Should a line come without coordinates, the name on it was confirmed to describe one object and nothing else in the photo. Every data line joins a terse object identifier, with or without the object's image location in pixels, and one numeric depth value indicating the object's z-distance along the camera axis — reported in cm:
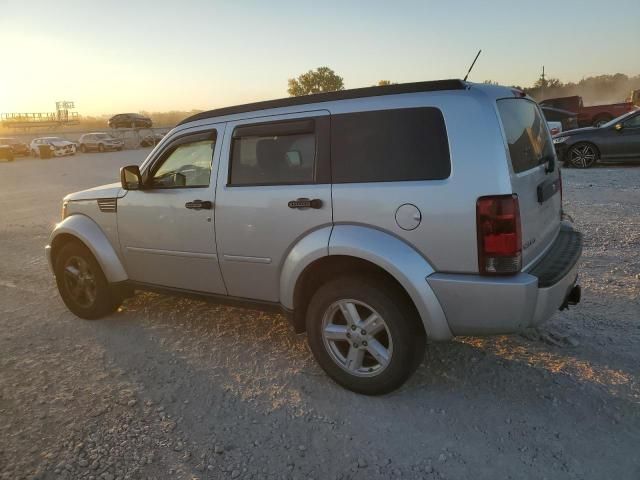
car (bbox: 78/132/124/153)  3591
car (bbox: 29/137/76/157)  3450
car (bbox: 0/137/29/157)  3553
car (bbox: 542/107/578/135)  1941
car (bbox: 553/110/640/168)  1212
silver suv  270
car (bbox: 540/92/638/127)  2258
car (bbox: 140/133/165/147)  3866
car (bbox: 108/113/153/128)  4800
